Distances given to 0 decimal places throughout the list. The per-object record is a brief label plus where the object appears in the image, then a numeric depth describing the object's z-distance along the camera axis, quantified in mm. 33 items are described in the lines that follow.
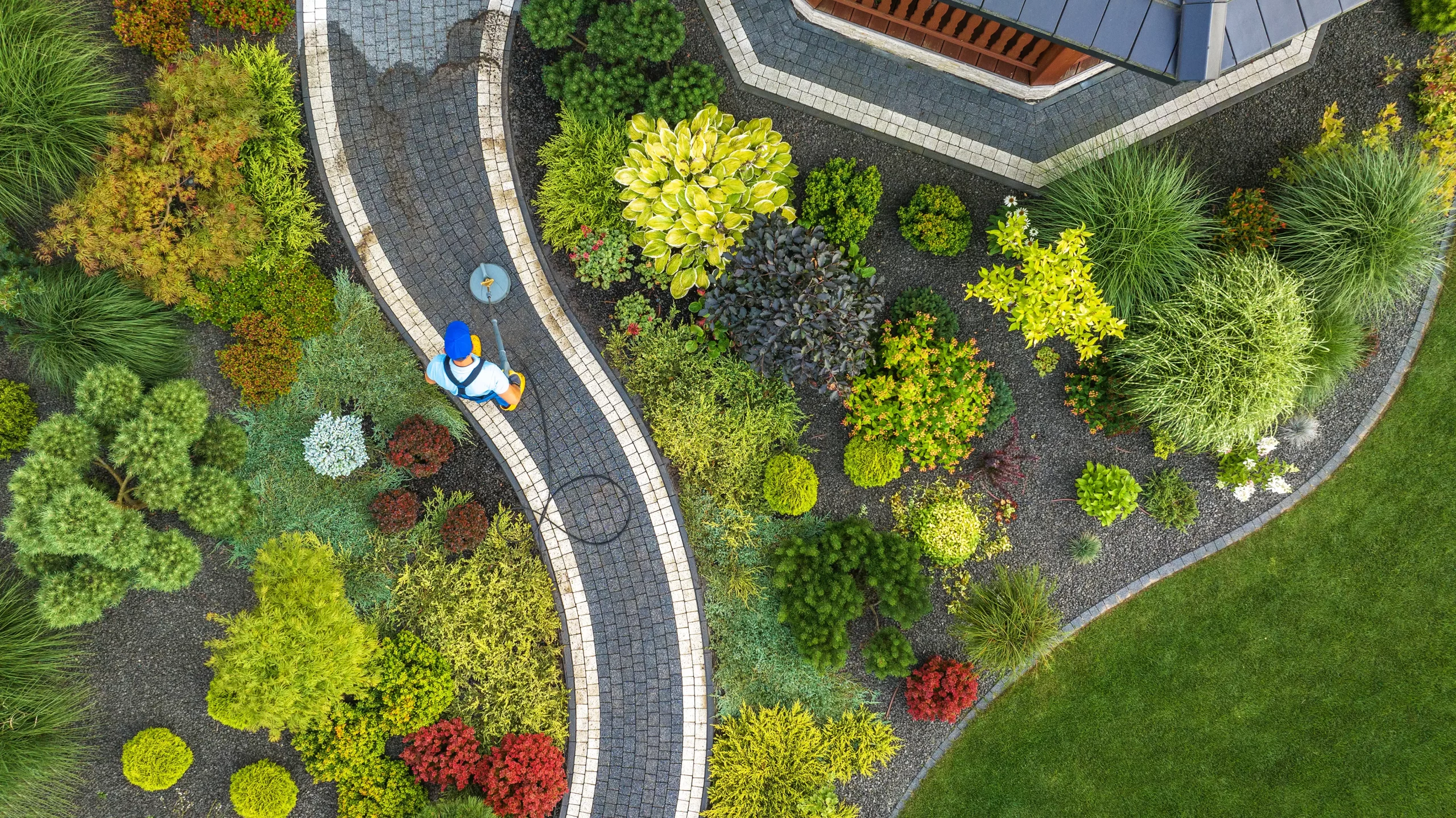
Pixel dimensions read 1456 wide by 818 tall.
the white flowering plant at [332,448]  11609
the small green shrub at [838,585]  11500
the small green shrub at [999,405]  12055
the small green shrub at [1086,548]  12414
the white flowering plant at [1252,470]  12289
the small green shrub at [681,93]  11125
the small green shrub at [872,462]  11805
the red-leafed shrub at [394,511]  11680
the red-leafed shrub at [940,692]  11945
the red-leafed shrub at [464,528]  11773
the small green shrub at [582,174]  11547
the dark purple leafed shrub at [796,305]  10742
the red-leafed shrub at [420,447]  11594
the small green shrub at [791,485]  11773
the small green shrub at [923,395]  11188
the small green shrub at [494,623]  11977
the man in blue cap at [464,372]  9758
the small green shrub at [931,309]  11844
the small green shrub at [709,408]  11875
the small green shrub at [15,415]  11414
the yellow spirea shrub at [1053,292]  10570
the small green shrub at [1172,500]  12414
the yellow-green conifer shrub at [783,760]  12086
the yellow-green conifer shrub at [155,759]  11695
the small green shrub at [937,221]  11617
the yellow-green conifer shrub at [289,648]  10672
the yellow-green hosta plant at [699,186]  10578
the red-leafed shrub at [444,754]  11711
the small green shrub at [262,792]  11805
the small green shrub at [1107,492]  12086
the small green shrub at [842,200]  11477
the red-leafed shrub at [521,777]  11719
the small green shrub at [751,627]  12234
